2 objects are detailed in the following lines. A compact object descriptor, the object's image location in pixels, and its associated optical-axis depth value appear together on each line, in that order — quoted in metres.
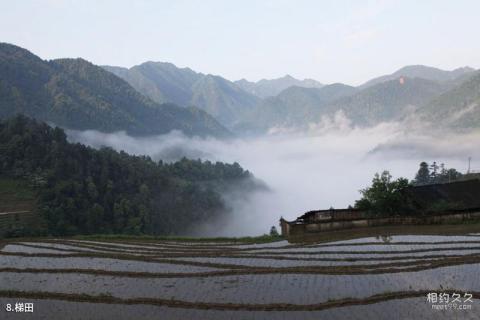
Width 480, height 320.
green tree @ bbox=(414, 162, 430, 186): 138.00
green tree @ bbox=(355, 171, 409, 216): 48.16
